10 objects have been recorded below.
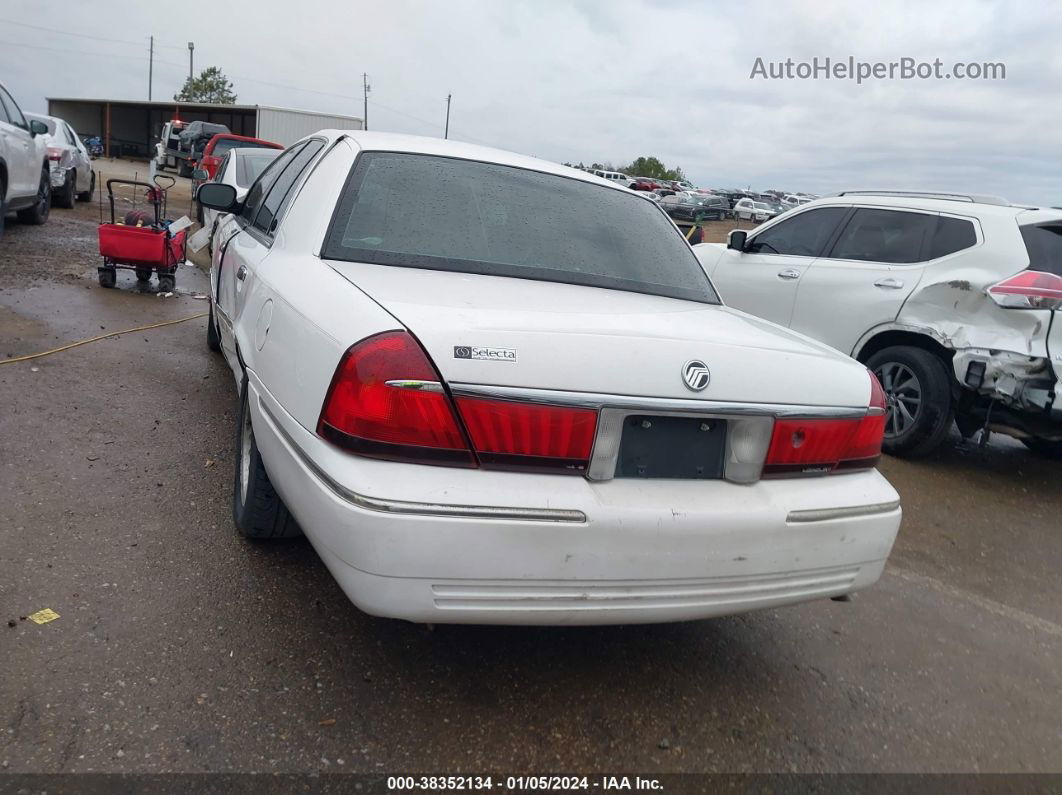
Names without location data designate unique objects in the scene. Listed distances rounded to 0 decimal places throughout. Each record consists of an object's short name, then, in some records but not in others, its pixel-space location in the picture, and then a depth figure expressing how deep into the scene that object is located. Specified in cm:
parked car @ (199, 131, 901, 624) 215
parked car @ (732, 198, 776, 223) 4091
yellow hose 539
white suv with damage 507
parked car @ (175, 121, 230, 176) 2748
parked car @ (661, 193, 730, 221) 3405
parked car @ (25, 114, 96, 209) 1385
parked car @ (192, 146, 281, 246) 951
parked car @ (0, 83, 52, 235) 956
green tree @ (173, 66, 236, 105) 6925
